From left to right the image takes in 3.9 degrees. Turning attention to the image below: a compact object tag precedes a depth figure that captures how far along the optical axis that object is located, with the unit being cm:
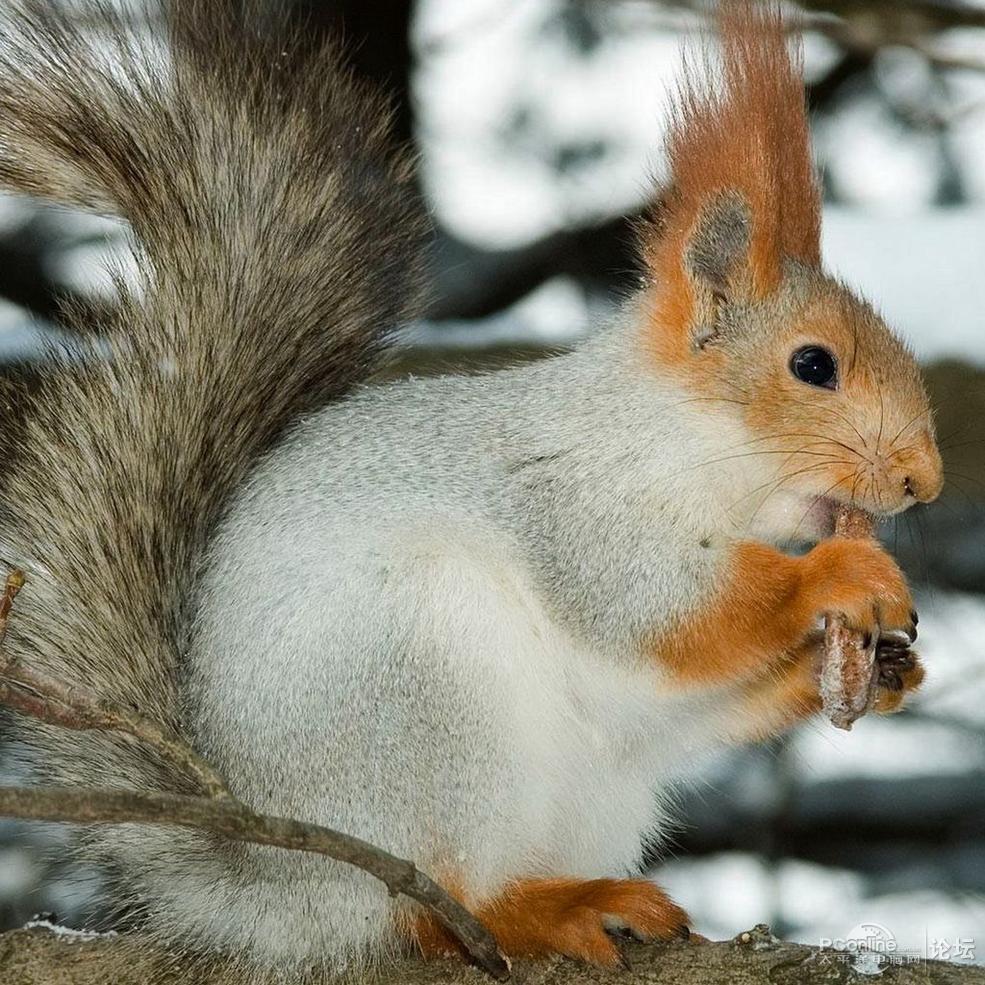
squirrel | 282
